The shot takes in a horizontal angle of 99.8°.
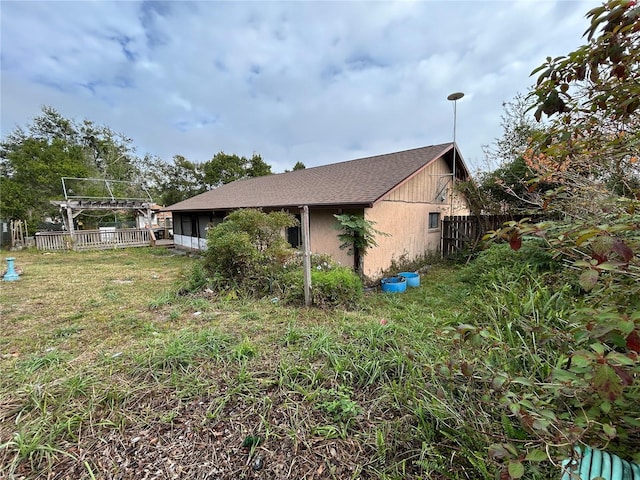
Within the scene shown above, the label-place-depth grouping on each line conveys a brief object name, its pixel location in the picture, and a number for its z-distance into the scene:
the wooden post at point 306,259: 5.04
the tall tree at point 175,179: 30.28
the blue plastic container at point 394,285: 6.61
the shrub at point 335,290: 5.15
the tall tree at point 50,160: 16.34
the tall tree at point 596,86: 1.21
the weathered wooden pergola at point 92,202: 13.64
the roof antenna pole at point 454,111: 7.32
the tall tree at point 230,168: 29.92
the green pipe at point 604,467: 1.24
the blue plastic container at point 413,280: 6.91
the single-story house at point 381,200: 7.45
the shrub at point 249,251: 5.92
